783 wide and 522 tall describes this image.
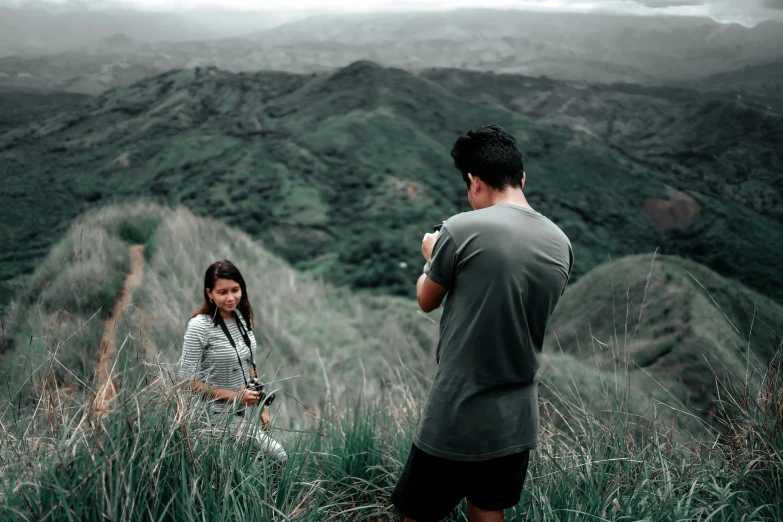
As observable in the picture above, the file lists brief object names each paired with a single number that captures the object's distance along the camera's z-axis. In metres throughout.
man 1.45
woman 2.22
